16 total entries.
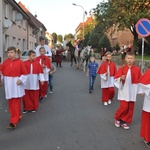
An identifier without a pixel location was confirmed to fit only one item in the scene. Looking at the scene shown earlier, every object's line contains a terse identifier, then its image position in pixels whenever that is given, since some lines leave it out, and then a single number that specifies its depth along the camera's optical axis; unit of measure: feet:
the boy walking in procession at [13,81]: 11.91
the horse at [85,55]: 40.02
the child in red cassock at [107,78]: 16.92
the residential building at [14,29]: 41.89
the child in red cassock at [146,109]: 9.75
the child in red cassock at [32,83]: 14.61
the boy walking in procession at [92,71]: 21.69
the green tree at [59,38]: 273.80
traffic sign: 22.50
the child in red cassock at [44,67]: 17.68
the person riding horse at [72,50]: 49.52
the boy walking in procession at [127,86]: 11.71
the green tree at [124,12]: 51.63
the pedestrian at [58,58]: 50.53
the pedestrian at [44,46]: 19.03
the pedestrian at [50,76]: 19.29
